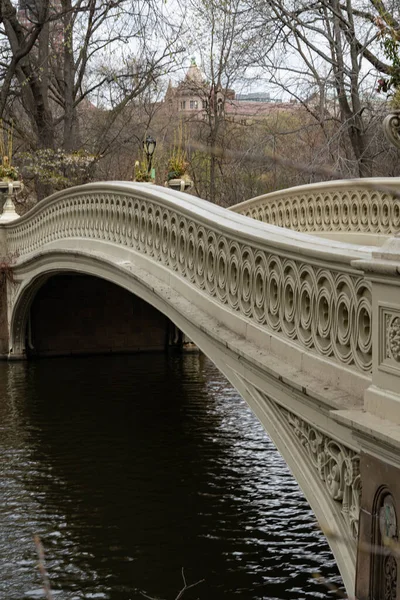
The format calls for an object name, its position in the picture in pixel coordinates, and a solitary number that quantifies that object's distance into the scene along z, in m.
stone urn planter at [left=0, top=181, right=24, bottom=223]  19.83
